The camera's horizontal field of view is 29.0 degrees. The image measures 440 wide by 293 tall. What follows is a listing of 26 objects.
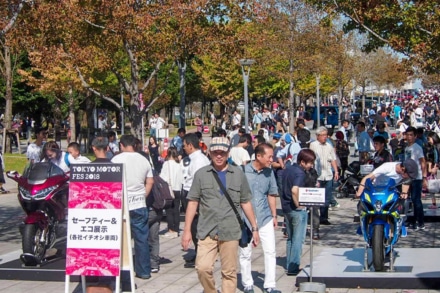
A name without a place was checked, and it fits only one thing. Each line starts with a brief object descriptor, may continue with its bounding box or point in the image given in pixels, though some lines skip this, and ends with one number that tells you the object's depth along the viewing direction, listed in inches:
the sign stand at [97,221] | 352.2
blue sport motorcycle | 399.5
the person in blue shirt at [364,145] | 818.3
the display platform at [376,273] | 384.2
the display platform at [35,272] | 428.5
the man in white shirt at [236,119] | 1690.0
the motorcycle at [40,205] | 446.9
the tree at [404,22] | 618.8
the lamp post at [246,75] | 984.1
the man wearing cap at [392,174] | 420.8
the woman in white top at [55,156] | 560.1
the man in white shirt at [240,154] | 616.0
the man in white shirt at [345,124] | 1187.6
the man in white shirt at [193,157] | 458.3
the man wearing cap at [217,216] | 323.3
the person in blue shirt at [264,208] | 380.5
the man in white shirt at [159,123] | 1546.0
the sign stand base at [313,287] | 381.1
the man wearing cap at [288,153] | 641.9
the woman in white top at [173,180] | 577.0
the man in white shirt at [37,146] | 764.6
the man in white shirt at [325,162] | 629.9
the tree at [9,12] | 553.3
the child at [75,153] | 590.9
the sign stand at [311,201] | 382.0
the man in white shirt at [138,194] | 414.6
